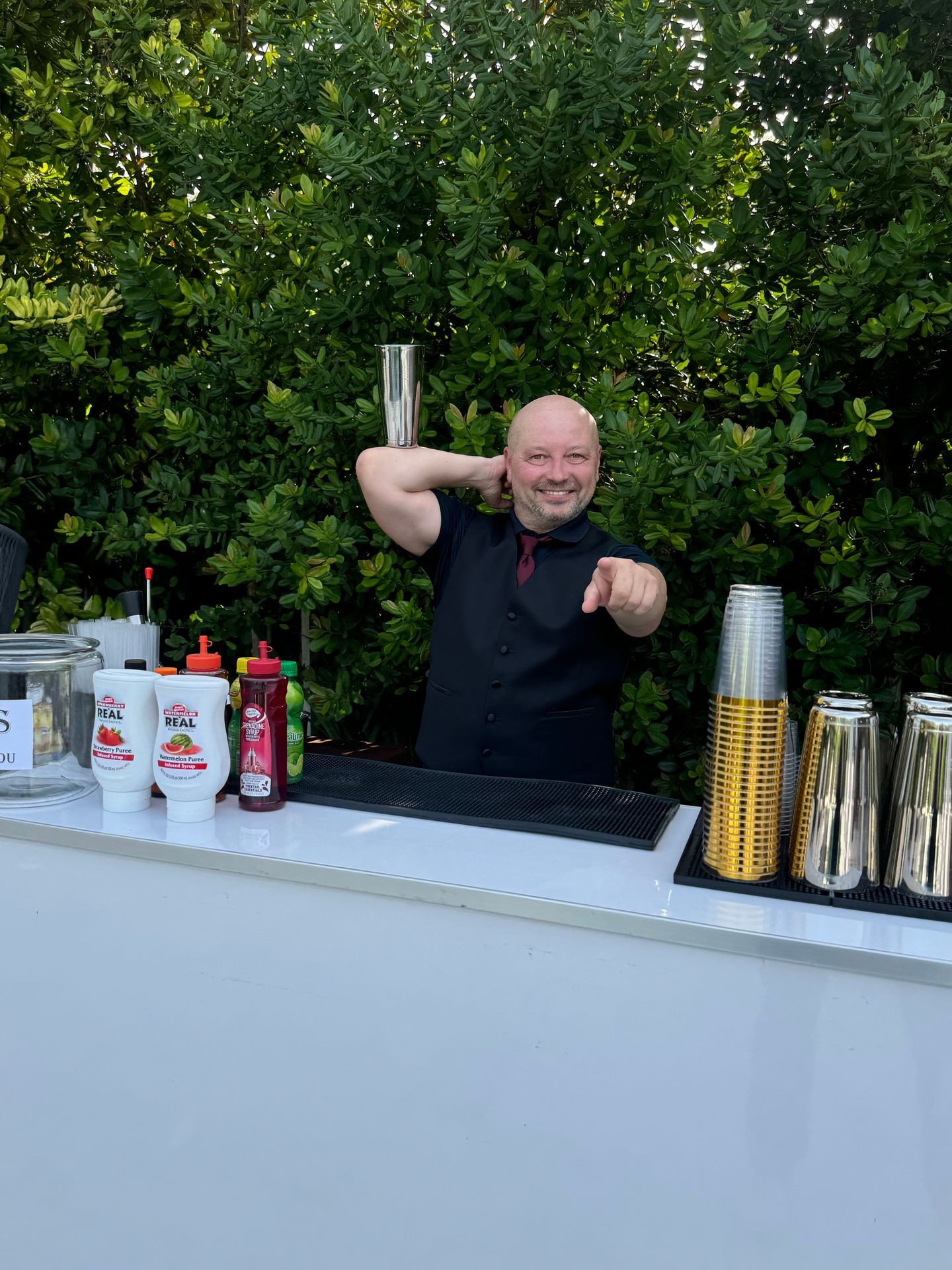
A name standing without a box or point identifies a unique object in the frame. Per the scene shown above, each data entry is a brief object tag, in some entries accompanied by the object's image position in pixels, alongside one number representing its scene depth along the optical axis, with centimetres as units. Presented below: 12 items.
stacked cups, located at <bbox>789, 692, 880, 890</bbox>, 113
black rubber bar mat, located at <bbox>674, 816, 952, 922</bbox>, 112
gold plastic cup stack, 115
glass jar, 146
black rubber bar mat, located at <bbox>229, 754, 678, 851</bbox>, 139
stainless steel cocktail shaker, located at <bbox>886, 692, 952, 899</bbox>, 111
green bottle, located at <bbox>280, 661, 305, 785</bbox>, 150
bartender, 222
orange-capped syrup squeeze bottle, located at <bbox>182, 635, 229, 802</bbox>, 148
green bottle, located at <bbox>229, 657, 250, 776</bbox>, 143
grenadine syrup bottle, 139
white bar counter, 102
